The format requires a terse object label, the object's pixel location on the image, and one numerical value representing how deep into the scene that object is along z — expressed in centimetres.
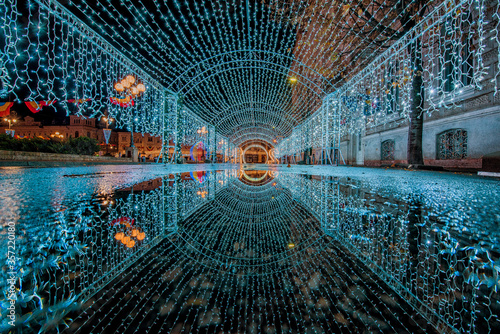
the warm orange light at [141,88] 934
